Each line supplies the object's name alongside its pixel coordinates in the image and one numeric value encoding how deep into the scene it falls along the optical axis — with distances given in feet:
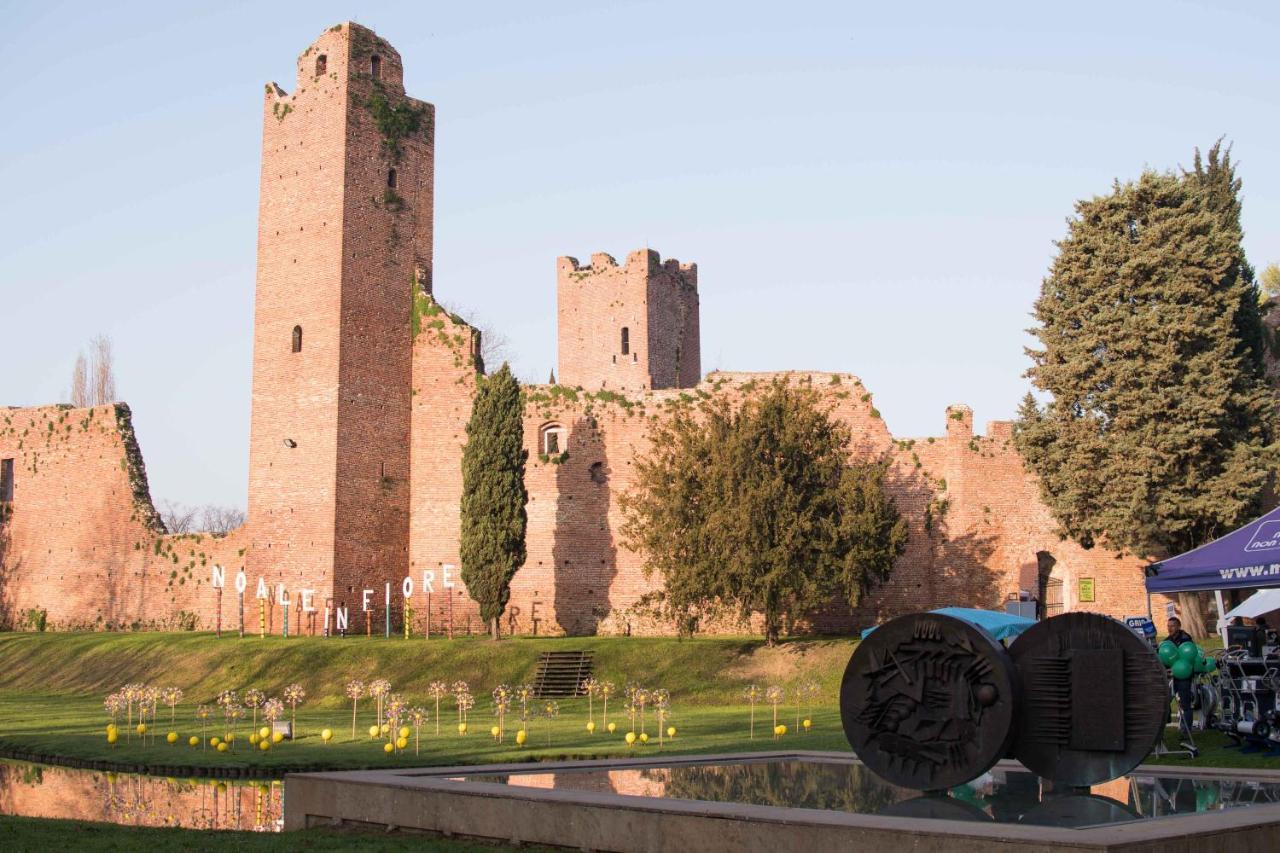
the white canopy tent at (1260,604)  71.36
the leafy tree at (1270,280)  197.90
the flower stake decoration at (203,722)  74.39
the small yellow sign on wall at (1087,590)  116.67
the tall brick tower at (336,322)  125.18
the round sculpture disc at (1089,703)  41.27
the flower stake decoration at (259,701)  93.09
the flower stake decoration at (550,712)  81.55
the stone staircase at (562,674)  104.99
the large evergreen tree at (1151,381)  100.99
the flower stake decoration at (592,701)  75.52
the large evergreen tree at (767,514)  105.70
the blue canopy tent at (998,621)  77.25
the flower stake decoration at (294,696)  77.08
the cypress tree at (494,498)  117.91
